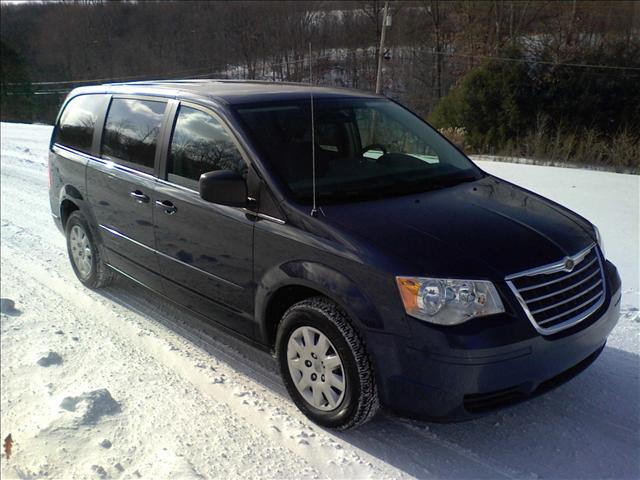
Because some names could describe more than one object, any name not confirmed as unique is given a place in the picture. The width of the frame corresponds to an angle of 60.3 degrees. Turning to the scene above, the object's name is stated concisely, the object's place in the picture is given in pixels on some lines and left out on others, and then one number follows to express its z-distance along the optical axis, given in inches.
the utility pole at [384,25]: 946.7
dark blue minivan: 98.6
